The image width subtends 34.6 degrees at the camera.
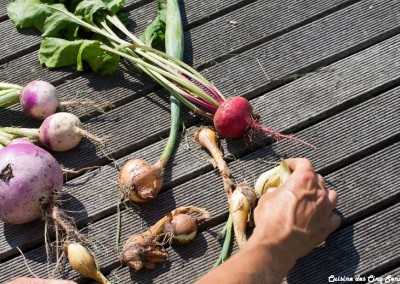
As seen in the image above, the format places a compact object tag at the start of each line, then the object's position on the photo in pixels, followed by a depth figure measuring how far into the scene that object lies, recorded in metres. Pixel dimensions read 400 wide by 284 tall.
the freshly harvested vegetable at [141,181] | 2.36
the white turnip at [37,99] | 2.61
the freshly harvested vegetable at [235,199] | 2.27
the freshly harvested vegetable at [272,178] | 2.26
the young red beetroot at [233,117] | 2.46
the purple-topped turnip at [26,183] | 2.30
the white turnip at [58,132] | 2.52
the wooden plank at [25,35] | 2.90
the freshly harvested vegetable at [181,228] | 2.28
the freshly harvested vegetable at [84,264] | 2.25
